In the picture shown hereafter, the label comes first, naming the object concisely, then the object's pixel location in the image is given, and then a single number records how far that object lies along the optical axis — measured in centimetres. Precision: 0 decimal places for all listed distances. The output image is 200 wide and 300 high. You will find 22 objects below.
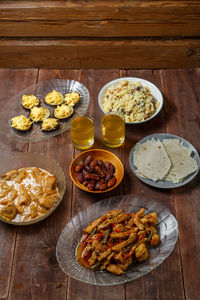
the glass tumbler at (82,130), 202
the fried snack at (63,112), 218
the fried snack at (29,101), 227
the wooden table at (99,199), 155
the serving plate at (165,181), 188
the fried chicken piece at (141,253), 153
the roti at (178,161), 192
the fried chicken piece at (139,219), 161
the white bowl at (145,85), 228
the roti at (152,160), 192
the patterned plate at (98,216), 149
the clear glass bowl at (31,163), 190
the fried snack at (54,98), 228
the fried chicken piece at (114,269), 150
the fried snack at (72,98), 226
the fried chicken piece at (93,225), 166
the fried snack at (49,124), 212
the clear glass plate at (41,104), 213
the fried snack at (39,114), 218
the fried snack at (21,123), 213
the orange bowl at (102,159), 188
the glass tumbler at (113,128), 202
